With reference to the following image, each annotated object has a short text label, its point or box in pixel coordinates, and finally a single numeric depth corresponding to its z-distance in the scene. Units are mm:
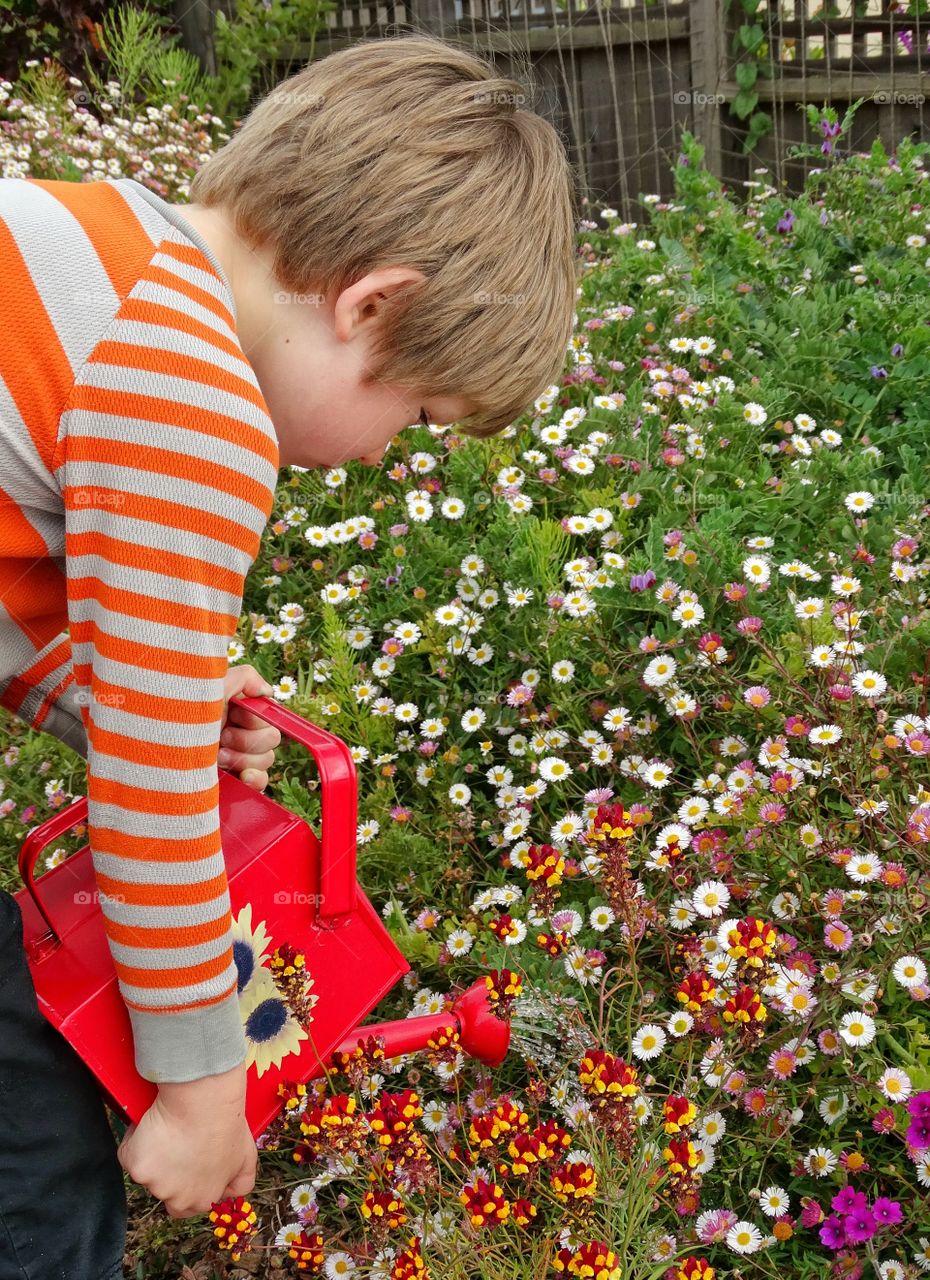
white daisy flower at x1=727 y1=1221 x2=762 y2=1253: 1396
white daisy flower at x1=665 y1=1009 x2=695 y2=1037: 1546
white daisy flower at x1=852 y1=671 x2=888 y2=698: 1758
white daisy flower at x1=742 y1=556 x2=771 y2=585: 2082
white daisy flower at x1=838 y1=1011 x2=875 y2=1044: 1455
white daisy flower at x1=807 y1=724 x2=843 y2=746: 1720
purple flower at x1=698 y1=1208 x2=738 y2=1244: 1373
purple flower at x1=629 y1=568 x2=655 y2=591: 2090
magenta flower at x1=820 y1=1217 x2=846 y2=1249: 1356
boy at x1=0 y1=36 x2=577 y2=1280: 1086
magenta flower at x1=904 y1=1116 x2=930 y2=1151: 1308
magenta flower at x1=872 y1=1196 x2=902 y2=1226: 1339
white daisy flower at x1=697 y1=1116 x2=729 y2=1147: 1473
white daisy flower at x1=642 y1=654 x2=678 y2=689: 1968
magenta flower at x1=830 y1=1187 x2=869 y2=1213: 1354
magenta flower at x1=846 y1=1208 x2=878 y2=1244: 1326
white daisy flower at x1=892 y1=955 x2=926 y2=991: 1448
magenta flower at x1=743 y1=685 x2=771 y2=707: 1849
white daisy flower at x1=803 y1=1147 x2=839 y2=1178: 1428
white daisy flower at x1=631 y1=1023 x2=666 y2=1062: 1573
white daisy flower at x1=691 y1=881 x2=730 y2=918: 1621
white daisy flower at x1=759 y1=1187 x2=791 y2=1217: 1438
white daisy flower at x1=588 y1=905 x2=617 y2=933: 1703
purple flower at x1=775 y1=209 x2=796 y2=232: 3525
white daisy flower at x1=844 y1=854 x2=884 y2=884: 1567
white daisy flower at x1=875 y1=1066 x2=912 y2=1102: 1390
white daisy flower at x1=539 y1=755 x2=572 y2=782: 1992
